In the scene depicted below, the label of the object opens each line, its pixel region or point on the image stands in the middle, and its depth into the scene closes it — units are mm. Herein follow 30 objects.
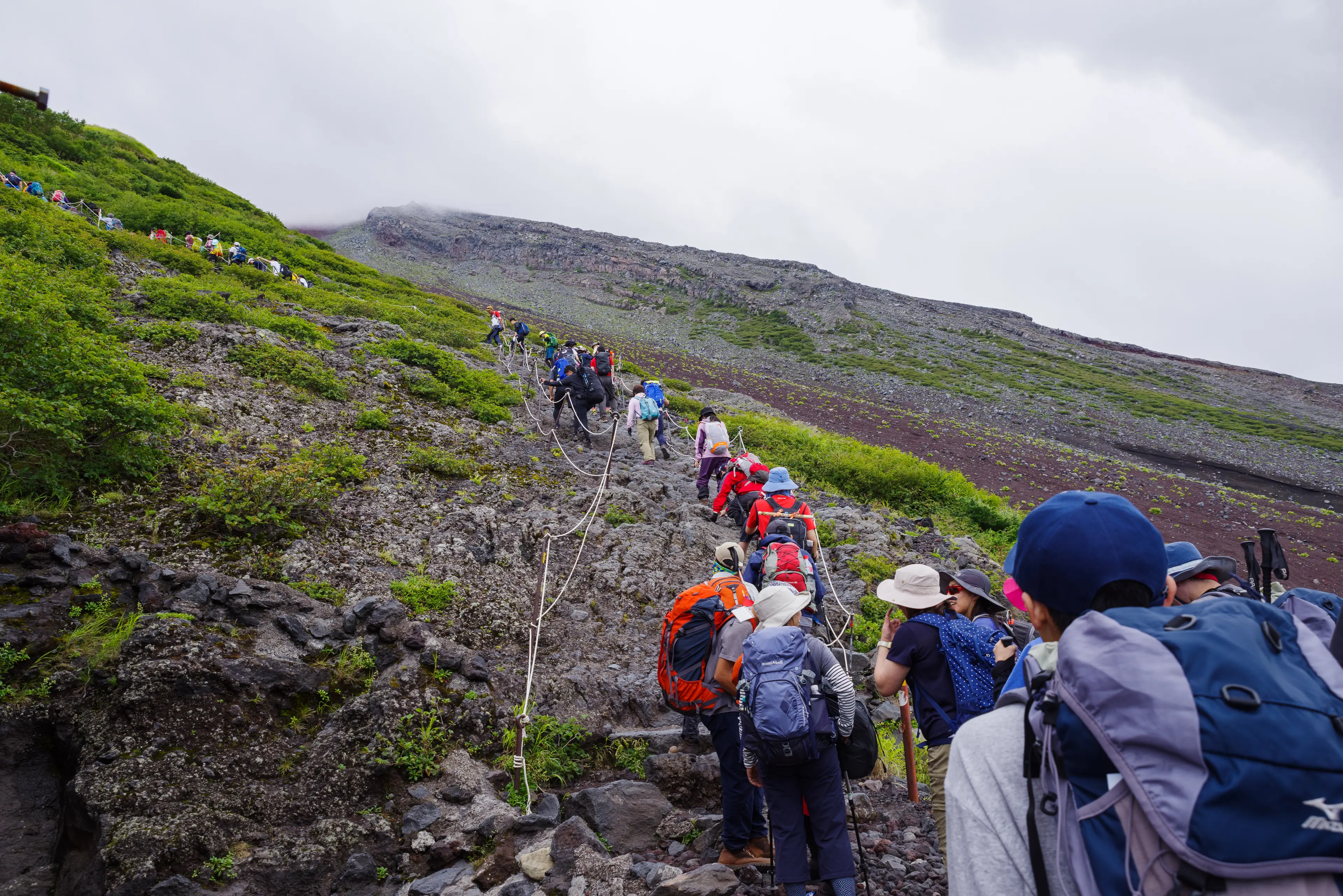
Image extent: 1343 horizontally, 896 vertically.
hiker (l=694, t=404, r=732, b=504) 12297
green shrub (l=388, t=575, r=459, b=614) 7375
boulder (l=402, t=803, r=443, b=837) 4902
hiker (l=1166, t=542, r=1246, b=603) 3629
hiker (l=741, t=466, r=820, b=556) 7742
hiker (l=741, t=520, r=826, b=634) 6293
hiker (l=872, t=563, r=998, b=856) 3621
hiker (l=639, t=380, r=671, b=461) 14672
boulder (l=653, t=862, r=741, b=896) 4047
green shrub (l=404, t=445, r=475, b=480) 10672
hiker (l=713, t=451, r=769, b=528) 9133
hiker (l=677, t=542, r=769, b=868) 4473
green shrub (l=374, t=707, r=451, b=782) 5348
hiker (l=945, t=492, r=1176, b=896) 1473
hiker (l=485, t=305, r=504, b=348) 25422
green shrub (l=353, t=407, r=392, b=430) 11586
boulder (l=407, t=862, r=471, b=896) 4426
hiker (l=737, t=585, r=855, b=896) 3754
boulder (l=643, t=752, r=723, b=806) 5730
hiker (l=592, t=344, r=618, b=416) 15445
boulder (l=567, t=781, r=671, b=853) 5070
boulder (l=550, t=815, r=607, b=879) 4398
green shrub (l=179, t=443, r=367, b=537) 7254
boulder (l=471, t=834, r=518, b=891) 4465
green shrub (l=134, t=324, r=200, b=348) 11445
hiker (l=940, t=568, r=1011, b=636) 4102
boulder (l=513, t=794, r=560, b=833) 4934
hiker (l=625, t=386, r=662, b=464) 14203
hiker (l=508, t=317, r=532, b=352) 24453
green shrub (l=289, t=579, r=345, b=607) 6891
